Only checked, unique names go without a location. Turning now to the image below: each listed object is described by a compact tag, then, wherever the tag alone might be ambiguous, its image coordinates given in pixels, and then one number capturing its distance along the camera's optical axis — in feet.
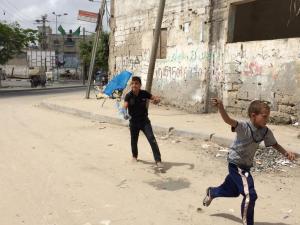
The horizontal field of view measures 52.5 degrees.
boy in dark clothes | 14.61
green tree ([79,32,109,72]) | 103.12
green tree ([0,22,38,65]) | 66.30
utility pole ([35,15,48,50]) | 161.74
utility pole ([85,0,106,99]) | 39.33
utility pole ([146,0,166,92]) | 24.44
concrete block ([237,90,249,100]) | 24.15
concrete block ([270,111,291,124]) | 21.66
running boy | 8.65
